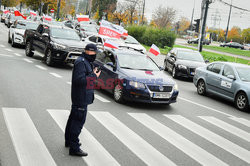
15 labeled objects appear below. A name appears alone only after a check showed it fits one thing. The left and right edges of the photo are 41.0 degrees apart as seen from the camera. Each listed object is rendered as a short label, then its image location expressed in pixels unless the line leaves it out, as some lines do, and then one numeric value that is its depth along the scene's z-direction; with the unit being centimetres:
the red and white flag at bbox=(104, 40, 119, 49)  1296
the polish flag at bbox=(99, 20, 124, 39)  1593
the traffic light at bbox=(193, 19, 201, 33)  2775
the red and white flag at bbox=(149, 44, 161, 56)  1482
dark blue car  936
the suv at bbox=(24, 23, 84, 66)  1532
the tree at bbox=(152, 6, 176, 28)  6550
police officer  503
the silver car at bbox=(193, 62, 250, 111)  1125
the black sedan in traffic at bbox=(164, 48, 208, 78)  1752
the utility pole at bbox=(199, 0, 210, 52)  2688
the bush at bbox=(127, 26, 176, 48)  3762
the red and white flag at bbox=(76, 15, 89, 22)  2066
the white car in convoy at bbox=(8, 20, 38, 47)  2231
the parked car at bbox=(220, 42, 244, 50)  7359
